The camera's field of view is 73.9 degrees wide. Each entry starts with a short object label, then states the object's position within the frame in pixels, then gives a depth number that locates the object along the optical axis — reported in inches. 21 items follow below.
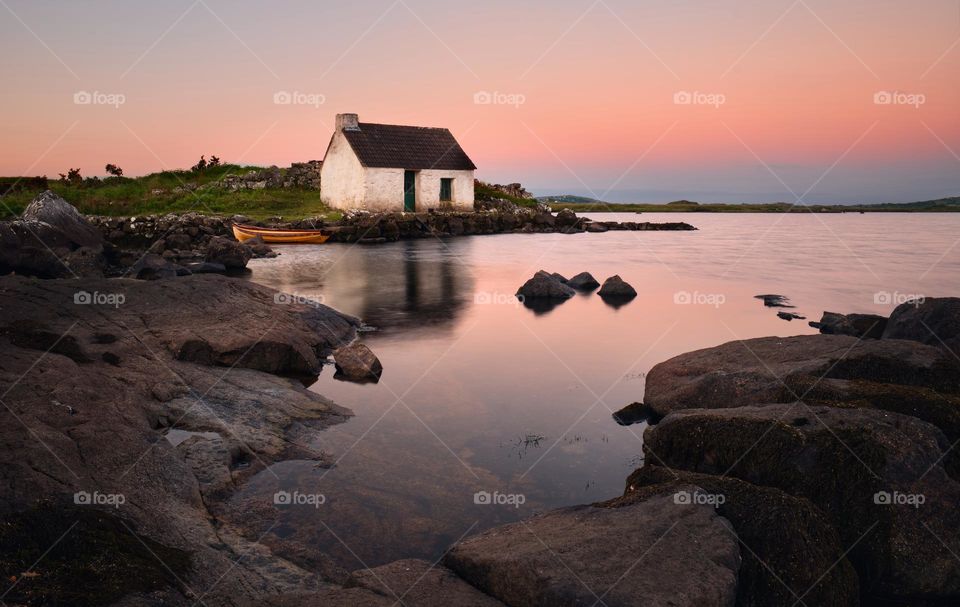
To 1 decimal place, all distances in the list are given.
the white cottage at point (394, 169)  1811.0
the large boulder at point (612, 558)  157.6
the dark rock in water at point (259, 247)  1238.9
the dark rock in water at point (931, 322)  402.9
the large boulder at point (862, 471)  200.2
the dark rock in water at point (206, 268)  901.6
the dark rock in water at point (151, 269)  805.2
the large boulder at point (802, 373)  290.8
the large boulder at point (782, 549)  178.7
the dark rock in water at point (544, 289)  799.1
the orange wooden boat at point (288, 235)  1473.9
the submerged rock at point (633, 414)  362.6
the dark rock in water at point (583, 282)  871.7
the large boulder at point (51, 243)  666.8
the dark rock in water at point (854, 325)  506.0
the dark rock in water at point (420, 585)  166.2
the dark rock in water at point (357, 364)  430.6
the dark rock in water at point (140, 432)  161.9
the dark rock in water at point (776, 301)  810.8
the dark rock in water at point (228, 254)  1041.5
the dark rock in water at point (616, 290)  845.2
